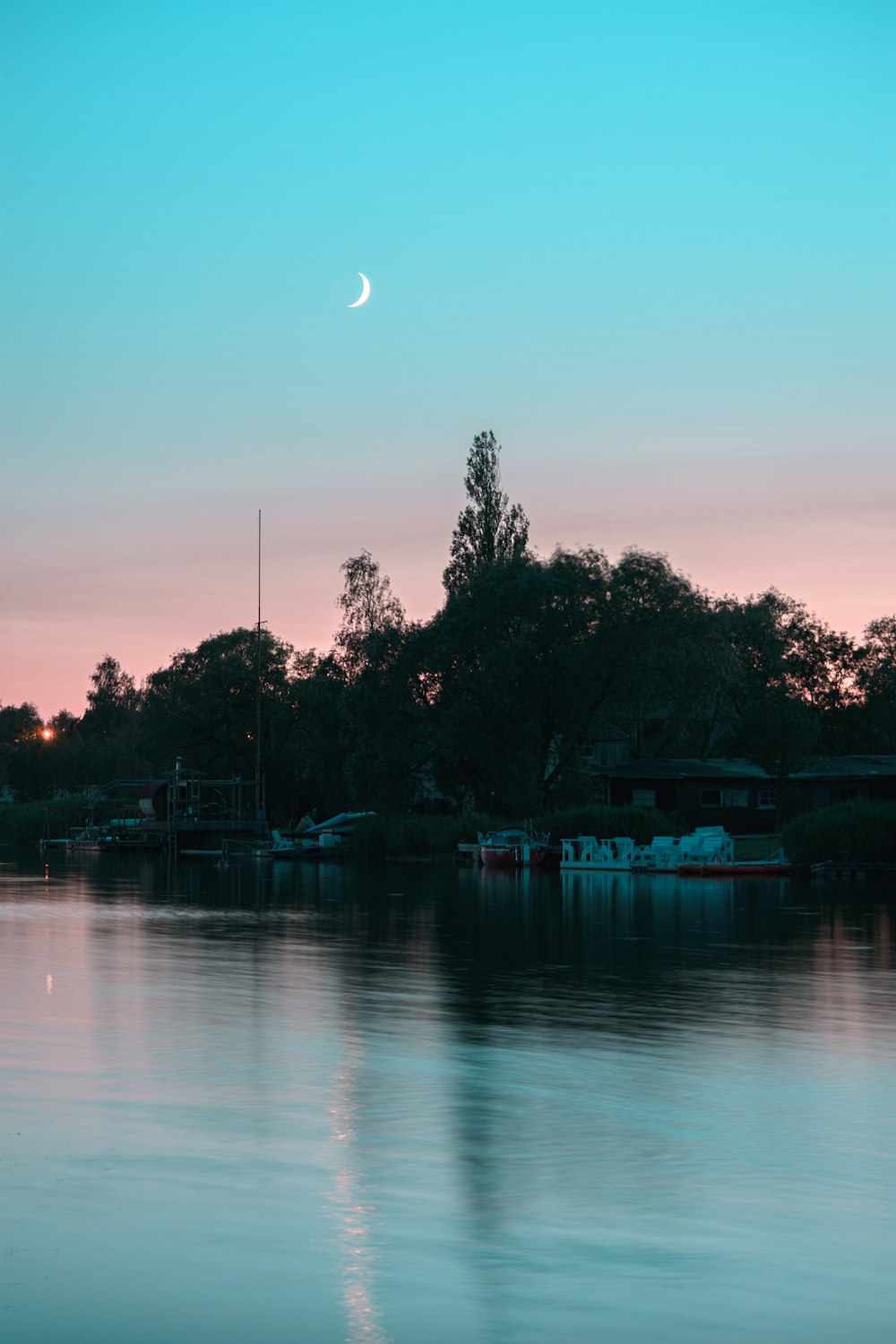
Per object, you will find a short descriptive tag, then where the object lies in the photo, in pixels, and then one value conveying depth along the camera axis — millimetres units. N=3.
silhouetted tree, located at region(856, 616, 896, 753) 135625
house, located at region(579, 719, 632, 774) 102150
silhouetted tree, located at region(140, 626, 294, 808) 132125
